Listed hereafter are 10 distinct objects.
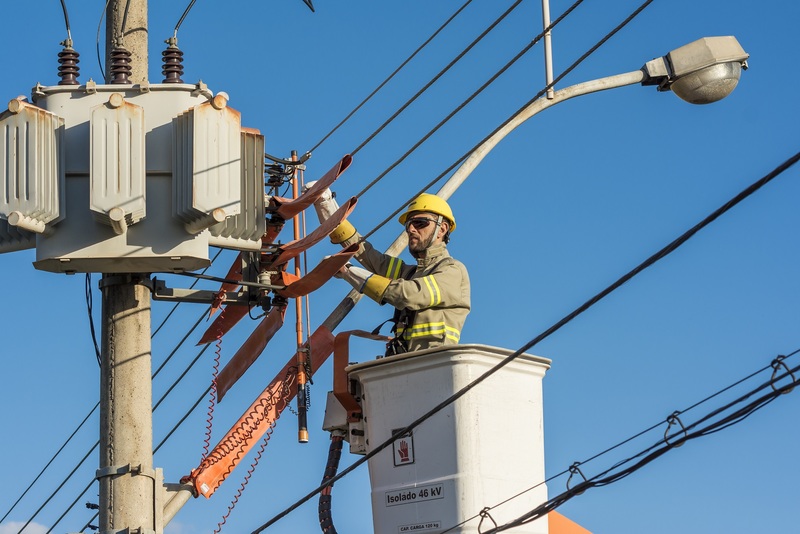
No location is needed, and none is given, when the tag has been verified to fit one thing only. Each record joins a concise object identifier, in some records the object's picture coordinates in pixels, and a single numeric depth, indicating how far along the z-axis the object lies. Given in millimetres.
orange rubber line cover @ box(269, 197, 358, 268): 11164
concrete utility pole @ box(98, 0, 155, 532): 10242
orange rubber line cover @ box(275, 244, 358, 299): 11008
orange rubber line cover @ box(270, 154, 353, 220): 11195
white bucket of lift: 10391
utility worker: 11141
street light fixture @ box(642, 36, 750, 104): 12477
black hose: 11219
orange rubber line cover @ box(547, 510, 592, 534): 11297
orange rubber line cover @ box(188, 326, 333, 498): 11555
